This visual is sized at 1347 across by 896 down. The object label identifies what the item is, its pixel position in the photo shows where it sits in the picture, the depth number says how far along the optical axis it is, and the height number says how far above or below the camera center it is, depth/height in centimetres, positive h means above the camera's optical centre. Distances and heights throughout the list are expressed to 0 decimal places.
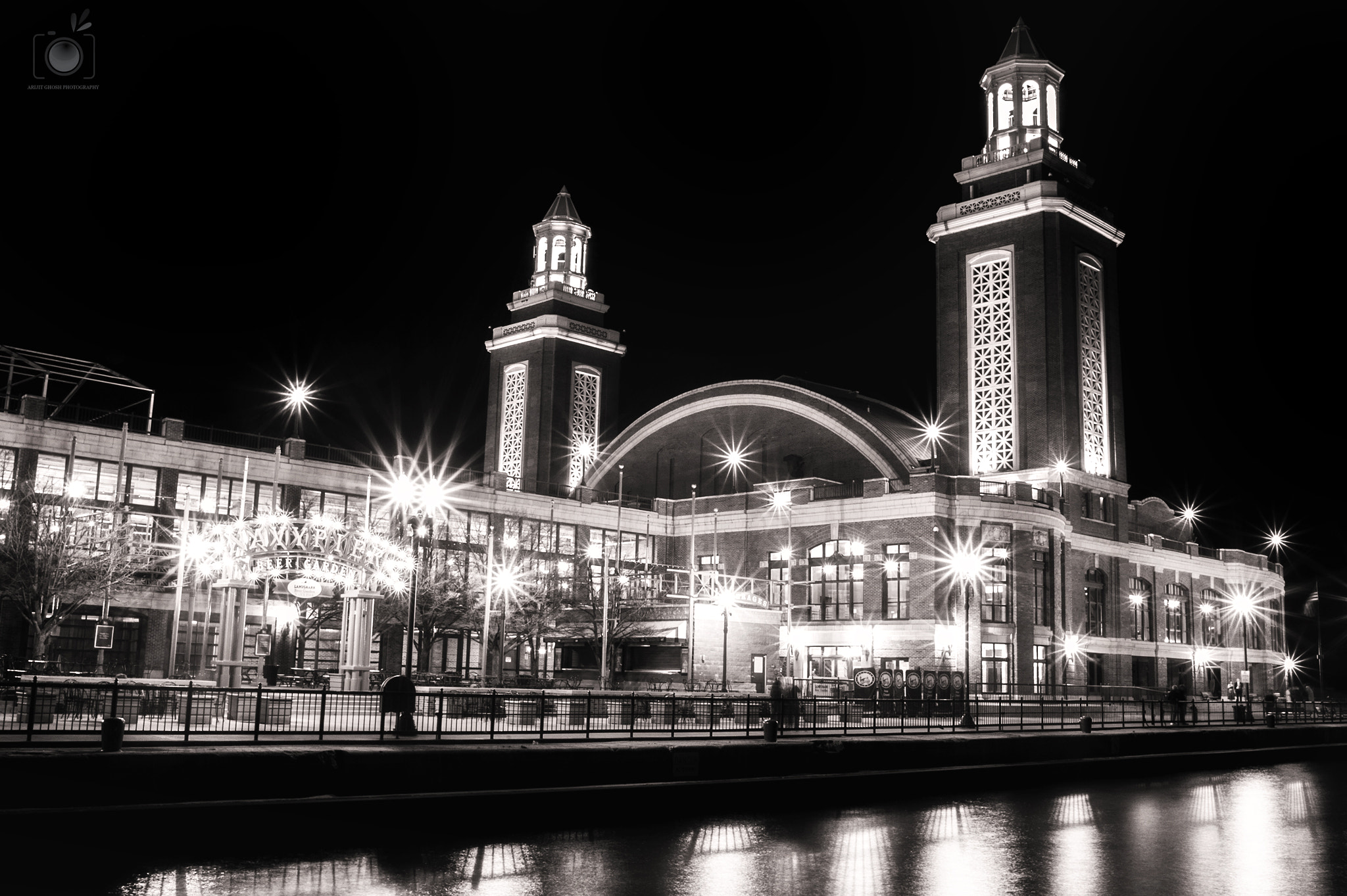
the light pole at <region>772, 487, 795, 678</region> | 6394 +578
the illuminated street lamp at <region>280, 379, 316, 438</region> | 5122 +1082
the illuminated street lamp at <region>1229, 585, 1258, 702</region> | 9182 +515
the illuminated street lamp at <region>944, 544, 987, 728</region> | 6500 +543
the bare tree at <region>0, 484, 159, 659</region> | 4641 +351
